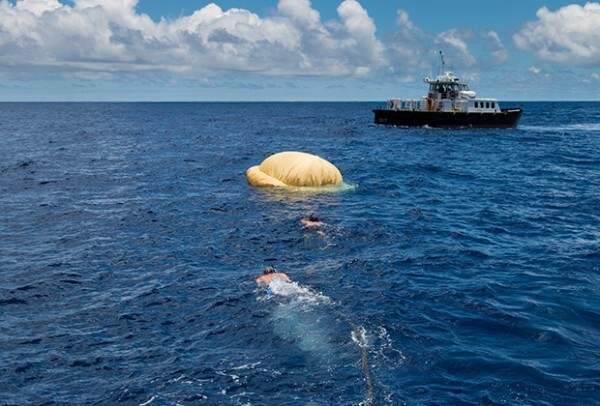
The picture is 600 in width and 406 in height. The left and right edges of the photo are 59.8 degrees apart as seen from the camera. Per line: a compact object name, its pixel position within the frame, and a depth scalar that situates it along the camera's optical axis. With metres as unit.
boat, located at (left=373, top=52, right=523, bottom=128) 72.31
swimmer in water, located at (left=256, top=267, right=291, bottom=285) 16.95
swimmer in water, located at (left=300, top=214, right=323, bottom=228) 23.29
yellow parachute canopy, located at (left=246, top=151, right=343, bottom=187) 30.09
